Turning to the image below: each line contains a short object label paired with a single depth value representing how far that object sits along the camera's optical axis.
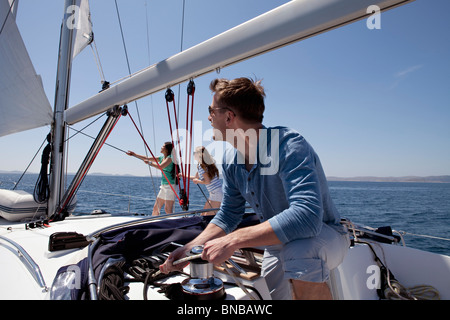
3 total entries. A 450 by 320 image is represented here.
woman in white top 3.93
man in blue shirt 0.93
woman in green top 4.12
